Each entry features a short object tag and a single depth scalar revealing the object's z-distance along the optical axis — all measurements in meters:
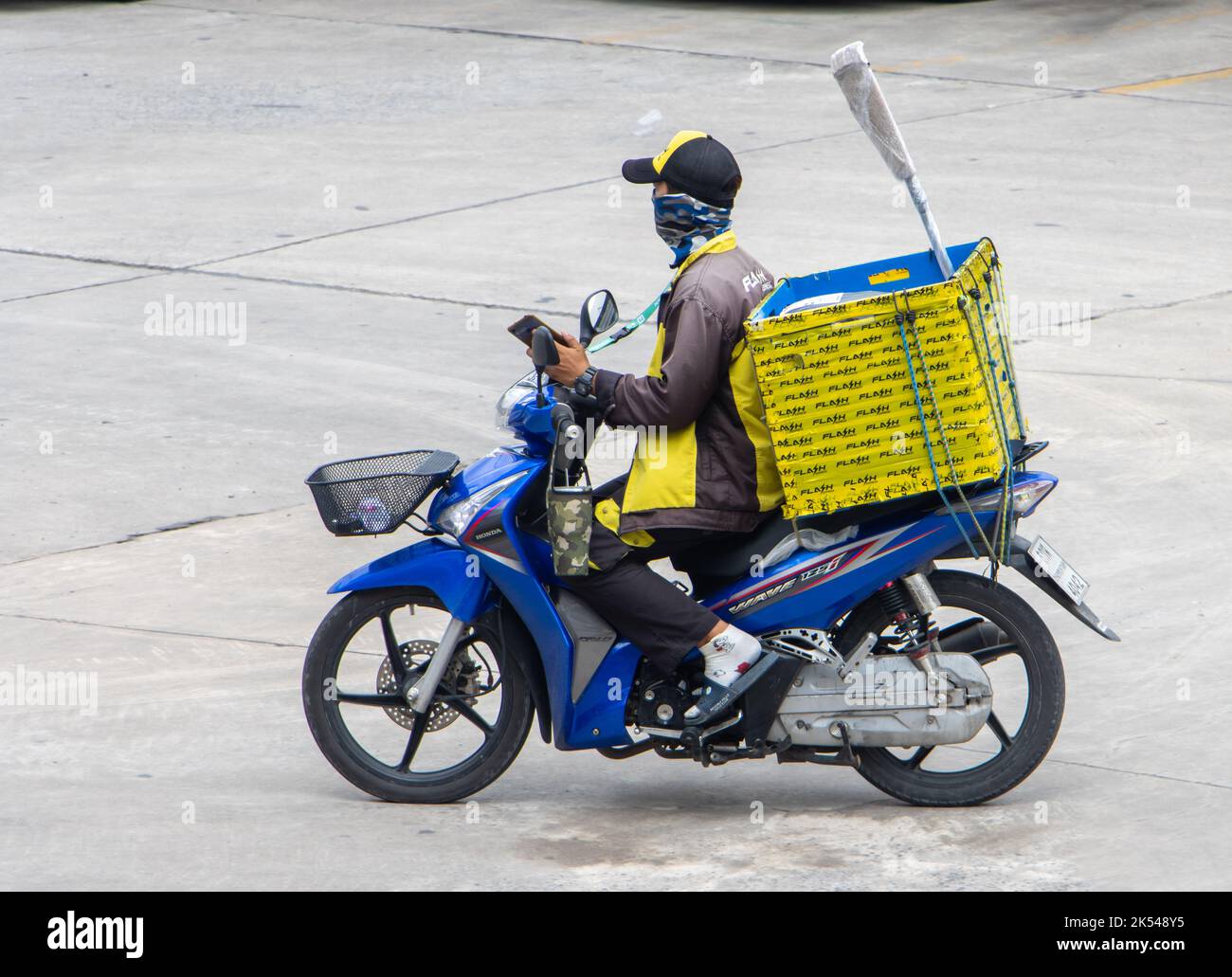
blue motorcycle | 10.25
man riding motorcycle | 9.88
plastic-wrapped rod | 9.41
